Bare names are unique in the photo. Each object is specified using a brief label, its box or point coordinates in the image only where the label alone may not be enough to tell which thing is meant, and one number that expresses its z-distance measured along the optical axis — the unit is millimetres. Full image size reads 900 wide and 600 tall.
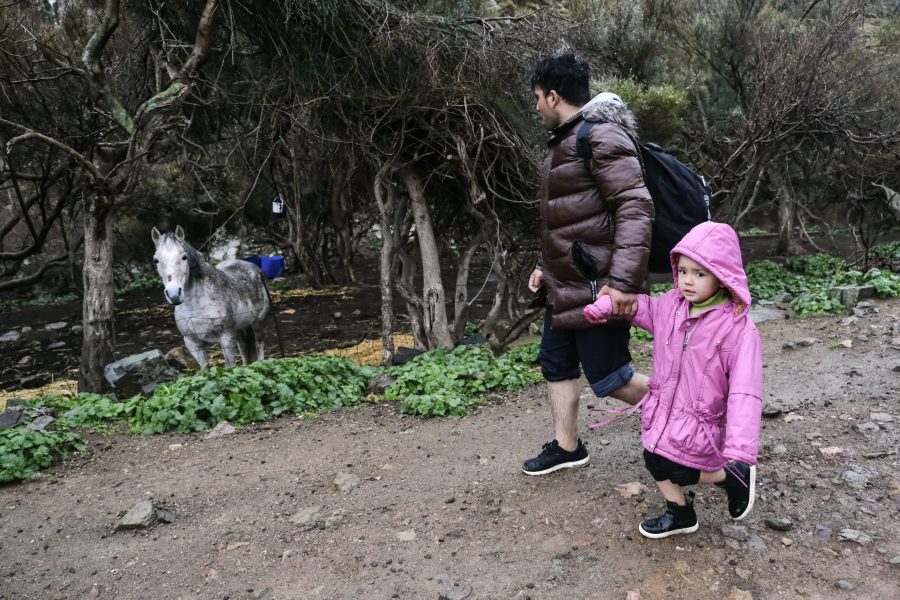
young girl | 2174
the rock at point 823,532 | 2511
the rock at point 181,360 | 8039
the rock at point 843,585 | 2193
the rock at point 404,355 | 6531
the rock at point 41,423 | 4361
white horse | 5492
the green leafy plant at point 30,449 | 3807
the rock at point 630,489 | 2949
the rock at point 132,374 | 6062
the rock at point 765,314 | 7173
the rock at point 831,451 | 3215
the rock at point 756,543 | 2465
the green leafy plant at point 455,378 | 4715
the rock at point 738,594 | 2203
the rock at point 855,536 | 2438
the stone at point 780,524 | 2574
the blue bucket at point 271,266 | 13023
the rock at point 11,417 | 4578
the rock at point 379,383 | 5383
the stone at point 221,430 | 4480
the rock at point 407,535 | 2828
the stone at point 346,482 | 3456
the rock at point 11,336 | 10812
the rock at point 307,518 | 3053
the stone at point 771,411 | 3811
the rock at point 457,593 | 2365
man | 2529
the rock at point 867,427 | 3462
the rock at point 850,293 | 7039
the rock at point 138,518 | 3131
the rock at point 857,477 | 2877
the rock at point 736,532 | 2531
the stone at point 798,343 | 5585
